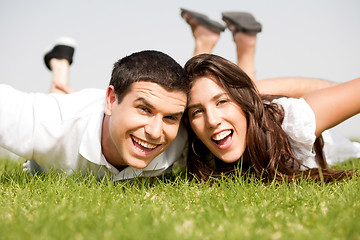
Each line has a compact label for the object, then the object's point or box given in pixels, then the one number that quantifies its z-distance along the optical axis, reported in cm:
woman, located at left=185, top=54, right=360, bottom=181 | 345
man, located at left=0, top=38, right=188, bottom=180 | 316
